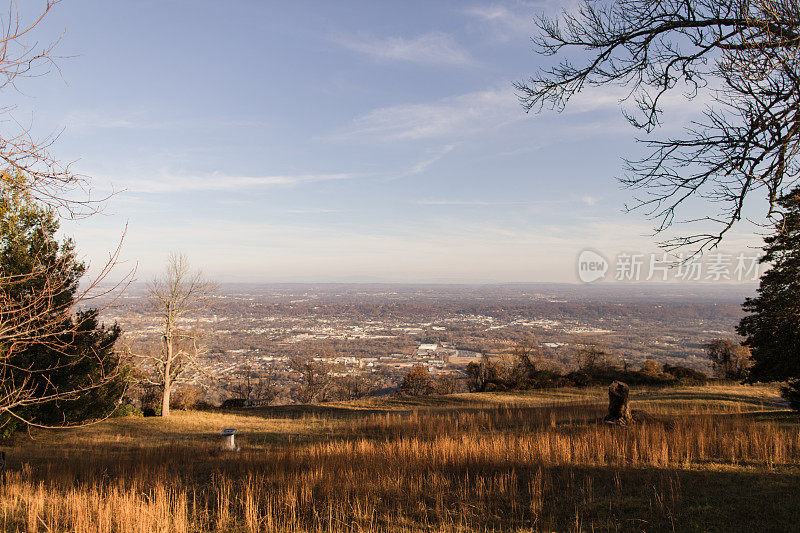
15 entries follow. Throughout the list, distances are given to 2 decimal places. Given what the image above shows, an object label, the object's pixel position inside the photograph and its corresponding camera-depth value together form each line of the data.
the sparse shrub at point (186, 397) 28.80
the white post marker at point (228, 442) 11.06
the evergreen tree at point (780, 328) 6.31
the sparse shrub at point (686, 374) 27.89
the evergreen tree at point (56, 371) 14.74
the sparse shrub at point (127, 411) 22.23
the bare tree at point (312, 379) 38.28
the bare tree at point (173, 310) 24.16
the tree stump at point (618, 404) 10.52
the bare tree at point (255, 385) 41.47
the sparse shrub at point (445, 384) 38.25
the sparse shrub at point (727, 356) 33.38
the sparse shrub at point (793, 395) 14.01
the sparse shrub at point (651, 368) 29.26
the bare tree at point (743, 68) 4.61
